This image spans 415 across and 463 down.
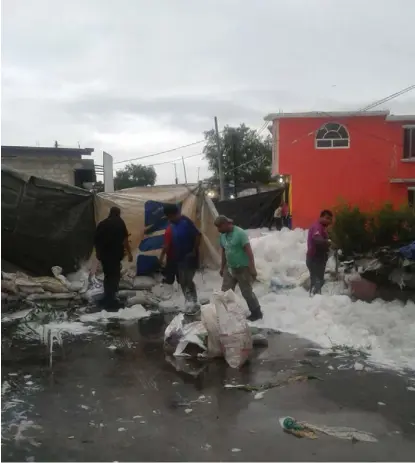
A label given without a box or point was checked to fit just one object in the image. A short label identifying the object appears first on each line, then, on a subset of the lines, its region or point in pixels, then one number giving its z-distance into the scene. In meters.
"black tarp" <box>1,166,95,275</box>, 10.53
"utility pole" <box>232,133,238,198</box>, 36.81
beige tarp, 11.52
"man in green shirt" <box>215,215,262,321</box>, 7.92
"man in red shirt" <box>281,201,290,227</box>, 27.05
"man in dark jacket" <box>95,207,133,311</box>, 9.30
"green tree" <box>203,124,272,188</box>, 50.19
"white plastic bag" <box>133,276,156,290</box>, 10.76
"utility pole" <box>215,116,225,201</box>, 34.47
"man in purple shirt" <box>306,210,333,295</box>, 9.26
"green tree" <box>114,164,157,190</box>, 61.84
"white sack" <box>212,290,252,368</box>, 6.19
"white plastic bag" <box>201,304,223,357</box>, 6.39
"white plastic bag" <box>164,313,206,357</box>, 6.56
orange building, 26.47
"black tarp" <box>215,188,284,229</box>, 25.69
